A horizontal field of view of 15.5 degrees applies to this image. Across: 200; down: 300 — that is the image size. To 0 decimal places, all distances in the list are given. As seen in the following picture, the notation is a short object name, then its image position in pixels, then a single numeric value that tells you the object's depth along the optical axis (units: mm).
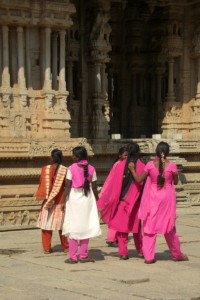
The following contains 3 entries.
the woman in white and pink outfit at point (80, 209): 10508
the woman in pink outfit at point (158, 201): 10438
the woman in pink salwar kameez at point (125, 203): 10828
